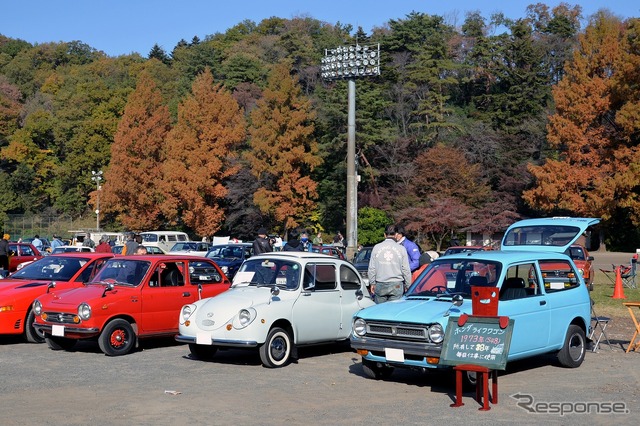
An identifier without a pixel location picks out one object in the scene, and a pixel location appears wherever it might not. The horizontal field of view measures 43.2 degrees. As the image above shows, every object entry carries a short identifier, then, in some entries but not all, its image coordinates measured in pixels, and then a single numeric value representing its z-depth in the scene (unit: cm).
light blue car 1034
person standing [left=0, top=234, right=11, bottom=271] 2430
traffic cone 2402
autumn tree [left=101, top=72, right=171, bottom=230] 6416
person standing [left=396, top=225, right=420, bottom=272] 1593
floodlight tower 4616
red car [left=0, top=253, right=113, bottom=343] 1470
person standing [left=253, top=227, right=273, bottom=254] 1847
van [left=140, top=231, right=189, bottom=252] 4841
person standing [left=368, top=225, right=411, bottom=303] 1364
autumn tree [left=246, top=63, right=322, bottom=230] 5747
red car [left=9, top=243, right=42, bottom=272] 2997
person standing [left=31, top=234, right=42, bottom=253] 4172
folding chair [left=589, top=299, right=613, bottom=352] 1332
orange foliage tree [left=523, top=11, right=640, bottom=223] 4922
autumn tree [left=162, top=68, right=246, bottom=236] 5981
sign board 898
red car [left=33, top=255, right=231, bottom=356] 1323
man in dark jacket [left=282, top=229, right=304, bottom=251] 1809
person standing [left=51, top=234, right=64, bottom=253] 3813
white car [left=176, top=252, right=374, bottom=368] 1204
